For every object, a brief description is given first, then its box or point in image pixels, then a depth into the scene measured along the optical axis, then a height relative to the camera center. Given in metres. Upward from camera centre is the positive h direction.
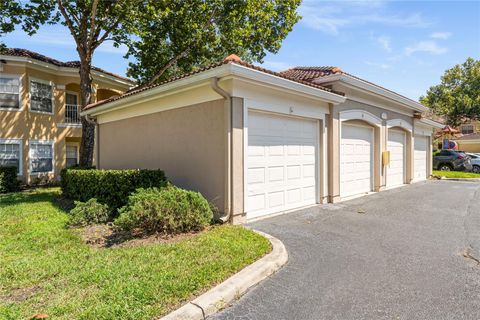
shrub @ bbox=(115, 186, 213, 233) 5.55 -0.96
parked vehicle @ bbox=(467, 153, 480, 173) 21.47 -0.25
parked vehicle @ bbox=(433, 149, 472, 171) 21.16 -0.03
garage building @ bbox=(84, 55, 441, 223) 6.60 +0.75
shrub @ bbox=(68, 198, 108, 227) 6.75 -1.19
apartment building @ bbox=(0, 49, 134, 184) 15.65 +2.75
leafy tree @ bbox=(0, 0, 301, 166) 12.99 +6.37
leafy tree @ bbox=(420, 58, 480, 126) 35.94 +8.17
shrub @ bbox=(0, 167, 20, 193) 13.60 -0.83
